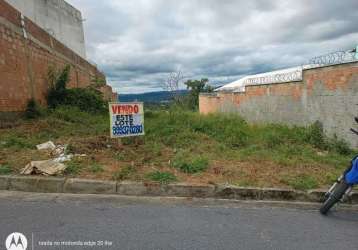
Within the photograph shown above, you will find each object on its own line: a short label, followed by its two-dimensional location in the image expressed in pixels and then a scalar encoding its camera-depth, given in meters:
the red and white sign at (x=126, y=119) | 5.84
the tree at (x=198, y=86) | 32.67
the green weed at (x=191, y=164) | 4.93
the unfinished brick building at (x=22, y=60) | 8.09
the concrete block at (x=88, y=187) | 4.24
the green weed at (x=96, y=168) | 4.68
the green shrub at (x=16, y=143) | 5.91
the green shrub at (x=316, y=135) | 7.14
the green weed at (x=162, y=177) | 4.43
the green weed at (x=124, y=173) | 4.47
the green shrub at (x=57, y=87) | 10.96
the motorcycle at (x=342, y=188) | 3.62
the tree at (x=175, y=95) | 15.82
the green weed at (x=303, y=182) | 4.42
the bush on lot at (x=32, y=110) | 9.11
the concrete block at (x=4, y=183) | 4.23
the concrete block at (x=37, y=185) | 4.22
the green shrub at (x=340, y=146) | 6.57
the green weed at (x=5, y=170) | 4.43
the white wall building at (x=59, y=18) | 15.45
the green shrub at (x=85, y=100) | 11.51
